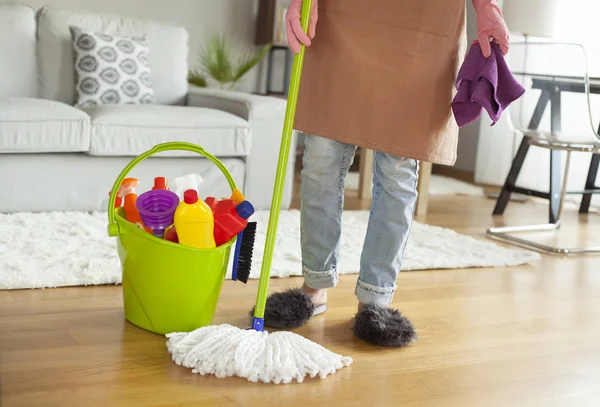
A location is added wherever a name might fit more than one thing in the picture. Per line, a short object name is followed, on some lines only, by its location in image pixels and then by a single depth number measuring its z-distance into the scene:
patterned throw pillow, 3.37
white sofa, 2.94
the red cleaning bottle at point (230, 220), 1.71
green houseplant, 4.49
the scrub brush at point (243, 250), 1.77
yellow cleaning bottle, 1.66
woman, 1.76
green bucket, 1.67
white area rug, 2.15
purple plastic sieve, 1.71
